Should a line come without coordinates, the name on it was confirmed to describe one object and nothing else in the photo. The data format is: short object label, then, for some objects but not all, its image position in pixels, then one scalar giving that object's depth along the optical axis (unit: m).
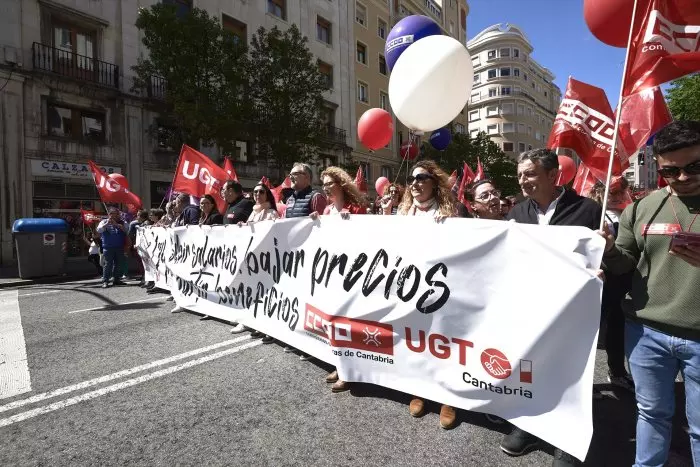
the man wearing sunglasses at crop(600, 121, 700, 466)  1.70
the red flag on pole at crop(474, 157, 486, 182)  9.71
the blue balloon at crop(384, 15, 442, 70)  6.98
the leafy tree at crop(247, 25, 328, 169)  15.95
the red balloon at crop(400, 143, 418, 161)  9.43
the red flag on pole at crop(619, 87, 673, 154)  3.82
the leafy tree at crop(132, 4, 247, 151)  13.38
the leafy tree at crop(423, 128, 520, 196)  26.34
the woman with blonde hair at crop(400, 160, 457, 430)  3.25
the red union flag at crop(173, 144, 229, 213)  7.04
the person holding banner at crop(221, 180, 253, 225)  5.37
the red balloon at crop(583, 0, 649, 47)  2.82
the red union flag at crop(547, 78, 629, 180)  3.65
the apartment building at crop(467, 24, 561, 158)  56.81
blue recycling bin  9.62
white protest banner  2.15
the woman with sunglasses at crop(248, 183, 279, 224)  5.11
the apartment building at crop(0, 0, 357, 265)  13.50
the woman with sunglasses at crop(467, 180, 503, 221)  4.03
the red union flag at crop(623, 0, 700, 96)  2.33
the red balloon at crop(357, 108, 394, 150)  8.10
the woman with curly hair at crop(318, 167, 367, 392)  4.17
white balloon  5.22
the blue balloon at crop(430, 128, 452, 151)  11.40
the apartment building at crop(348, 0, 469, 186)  27.84
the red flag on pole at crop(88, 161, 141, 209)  8.60
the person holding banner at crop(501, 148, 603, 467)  2.50
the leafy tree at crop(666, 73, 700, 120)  14.95
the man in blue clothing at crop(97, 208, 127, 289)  8.23
